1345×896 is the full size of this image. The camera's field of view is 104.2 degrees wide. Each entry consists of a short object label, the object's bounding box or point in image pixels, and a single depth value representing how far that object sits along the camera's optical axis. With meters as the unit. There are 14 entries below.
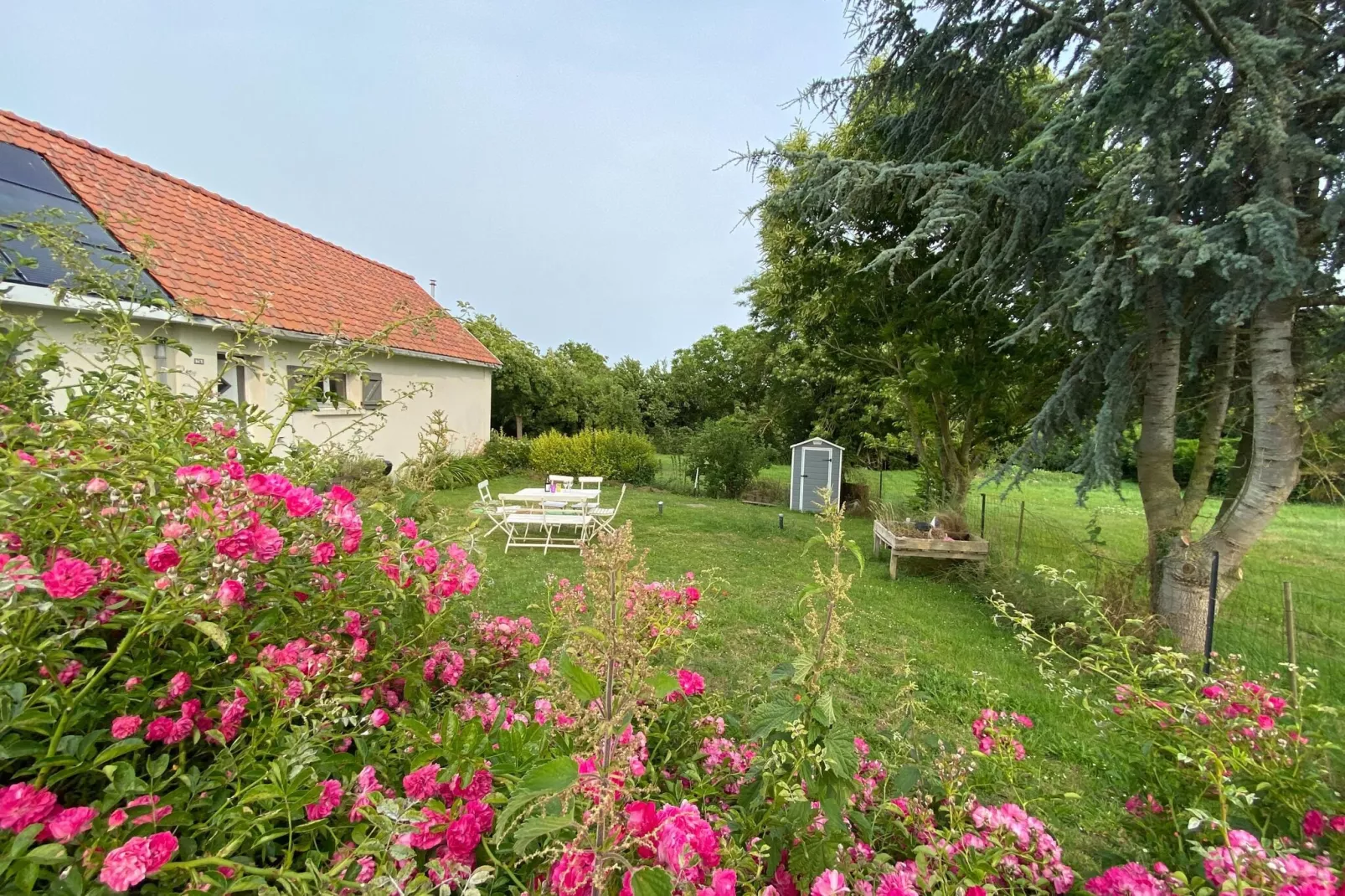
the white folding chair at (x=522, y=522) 7.51
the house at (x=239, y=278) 6.14
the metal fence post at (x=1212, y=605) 4.08
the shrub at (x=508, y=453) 15.98
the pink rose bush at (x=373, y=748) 0.85
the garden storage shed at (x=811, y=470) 13.00
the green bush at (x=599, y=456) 15.21
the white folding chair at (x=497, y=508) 7.68
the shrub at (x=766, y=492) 13.91
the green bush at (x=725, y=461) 14.05
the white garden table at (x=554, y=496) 7.85
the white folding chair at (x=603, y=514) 8.05
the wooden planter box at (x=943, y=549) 6.75
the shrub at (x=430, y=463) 1.84
